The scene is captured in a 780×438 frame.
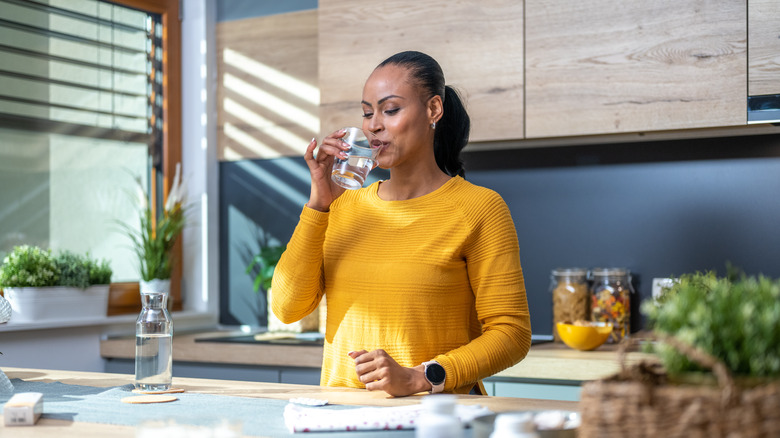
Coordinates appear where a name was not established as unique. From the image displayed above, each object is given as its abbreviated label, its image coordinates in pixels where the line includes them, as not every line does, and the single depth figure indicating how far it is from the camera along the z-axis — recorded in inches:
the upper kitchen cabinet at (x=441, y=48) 110.7
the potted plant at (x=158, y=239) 134.2
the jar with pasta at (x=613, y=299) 113.7
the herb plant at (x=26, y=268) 114.5
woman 67.5
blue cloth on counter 48.2
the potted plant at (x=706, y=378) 32.9
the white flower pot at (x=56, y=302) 114.4
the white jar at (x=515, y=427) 36.3
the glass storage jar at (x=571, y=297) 116.0
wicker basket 32.9
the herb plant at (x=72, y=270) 119.3
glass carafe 60.4
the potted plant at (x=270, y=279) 128.3
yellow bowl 104.6
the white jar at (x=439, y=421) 37.1
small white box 49.9
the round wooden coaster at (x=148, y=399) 57.0
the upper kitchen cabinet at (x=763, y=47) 96.7
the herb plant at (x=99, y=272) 123.7
